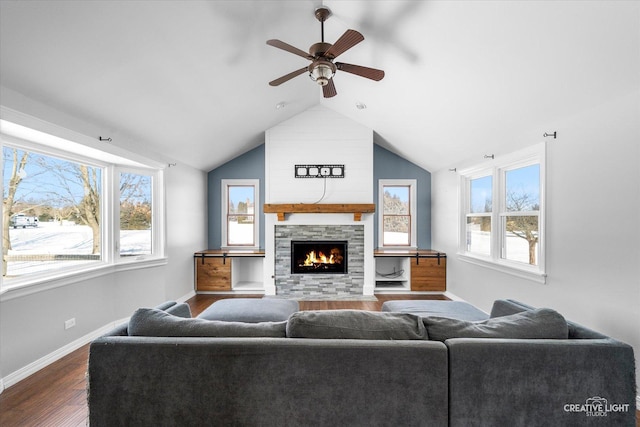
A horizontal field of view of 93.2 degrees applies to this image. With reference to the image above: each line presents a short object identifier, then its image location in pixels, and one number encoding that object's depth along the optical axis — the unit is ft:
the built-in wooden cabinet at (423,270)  16.85
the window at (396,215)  19.20
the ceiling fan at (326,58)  7.23
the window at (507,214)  10.27
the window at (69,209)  8.52
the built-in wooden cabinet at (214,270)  16.93
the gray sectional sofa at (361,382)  4.46
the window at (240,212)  19.15
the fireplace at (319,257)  16.97
